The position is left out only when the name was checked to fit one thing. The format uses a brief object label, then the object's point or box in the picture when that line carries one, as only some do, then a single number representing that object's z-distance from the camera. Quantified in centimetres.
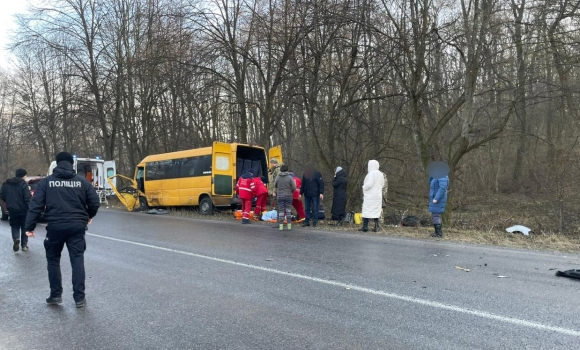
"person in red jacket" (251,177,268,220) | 1301
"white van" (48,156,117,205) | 2092
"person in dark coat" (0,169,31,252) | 825
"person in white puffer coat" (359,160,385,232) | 1027
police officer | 467
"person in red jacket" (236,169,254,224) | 1258
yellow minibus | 1477
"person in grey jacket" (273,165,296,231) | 1102
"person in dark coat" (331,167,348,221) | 1173
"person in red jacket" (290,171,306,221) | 1260
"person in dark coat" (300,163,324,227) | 1130
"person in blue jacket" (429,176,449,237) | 943
